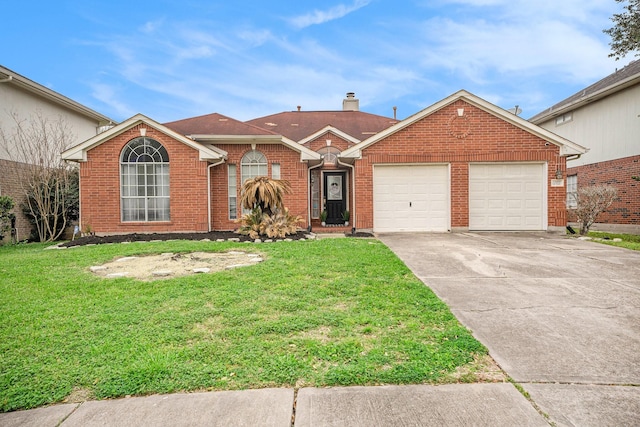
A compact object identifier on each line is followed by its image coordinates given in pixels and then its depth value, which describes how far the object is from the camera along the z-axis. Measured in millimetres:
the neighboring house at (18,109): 11727
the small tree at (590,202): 11641
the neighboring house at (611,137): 13461
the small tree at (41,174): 12156
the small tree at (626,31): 12141
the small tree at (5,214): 10414
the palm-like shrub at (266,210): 10195
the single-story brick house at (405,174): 11469
